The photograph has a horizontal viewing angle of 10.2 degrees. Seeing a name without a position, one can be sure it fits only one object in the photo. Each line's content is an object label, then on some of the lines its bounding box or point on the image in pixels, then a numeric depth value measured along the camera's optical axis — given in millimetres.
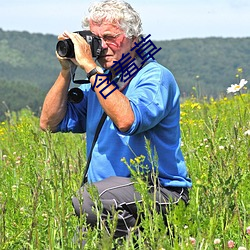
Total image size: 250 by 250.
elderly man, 6387
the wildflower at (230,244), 5323
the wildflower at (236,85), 10098
